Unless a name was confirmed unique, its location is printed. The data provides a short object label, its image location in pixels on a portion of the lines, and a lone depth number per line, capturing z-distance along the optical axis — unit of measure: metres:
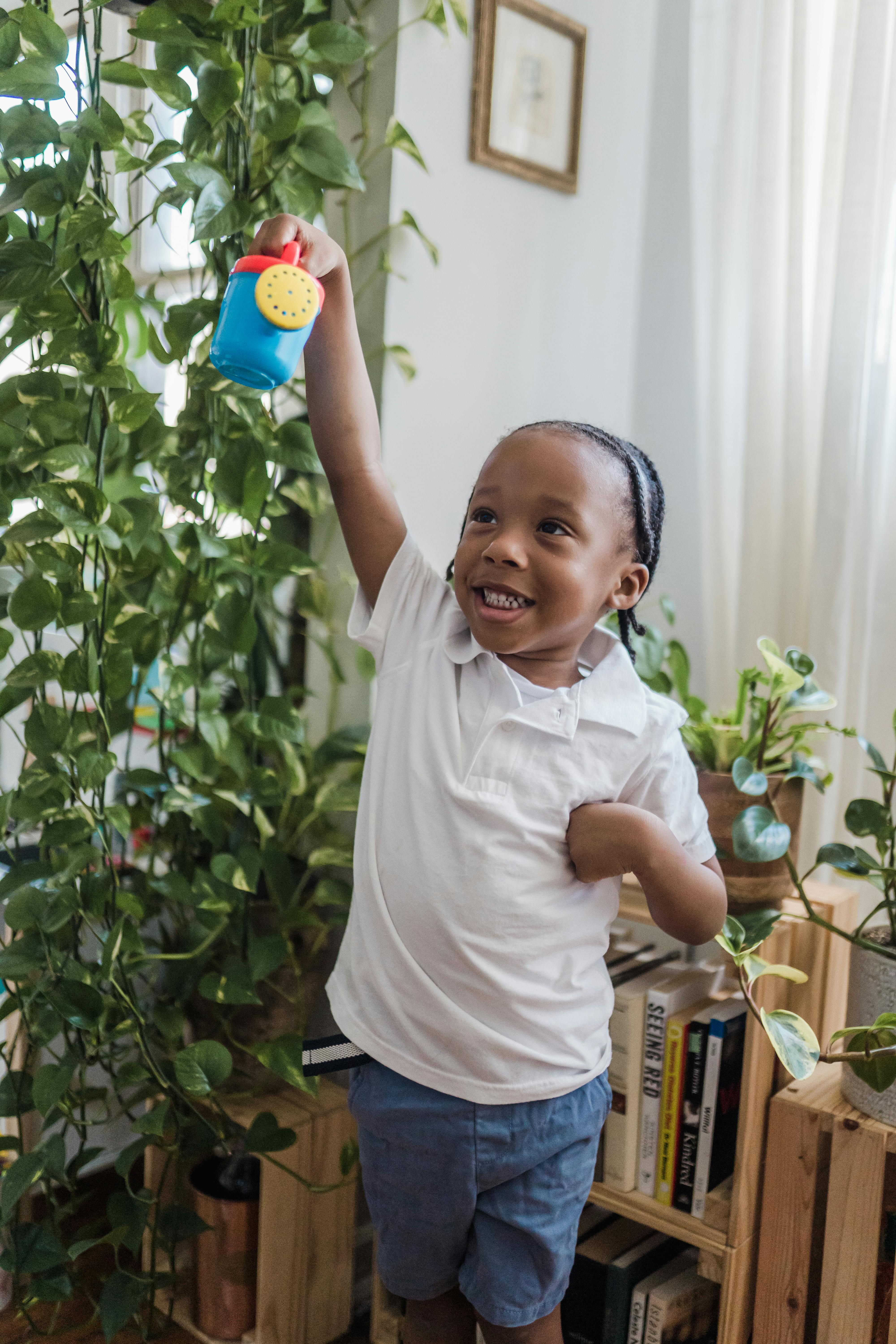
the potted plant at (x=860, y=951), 1.04
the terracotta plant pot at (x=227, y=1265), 1.38
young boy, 0.89
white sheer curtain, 1.34
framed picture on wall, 1.40
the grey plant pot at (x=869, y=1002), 1.11
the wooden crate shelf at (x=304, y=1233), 1.36
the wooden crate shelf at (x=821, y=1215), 1.10
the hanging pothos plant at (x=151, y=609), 1.08
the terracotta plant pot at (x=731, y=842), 1.20
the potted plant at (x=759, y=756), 1.16
